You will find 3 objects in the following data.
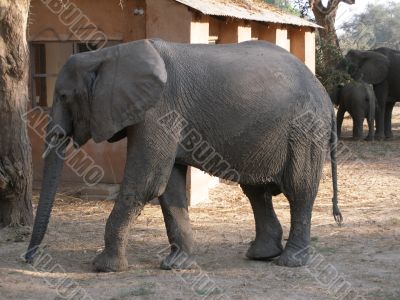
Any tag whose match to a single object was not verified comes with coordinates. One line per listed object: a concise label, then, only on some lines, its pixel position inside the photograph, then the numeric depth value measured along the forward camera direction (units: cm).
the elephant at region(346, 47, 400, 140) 1808
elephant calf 1689
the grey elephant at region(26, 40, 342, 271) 605
